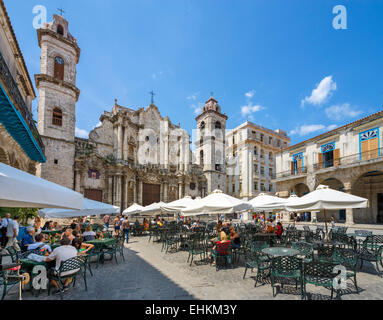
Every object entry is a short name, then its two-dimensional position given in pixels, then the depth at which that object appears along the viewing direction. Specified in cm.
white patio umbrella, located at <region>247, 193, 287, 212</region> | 963
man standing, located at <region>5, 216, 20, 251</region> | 827
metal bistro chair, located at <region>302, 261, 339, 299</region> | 403
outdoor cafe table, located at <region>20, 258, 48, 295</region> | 477
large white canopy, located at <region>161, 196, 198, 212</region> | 1094
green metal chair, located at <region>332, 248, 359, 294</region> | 492
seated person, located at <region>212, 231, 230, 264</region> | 661
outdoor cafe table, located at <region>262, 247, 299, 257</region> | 538
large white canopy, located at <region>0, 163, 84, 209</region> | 255
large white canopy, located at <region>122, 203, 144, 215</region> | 1408
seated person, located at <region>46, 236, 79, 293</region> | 465
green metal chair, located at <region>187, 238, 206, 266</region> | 708
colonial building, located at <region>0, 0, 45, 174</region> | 753
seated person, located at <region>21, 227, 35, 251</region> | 666
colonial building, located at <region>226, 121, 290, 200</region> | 3722
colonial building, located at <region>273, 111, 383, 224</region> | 1786
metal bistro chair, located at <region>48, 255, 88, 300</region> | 447
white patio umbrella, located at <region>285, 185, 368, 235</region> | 630
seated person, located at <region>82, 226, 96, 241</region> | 833
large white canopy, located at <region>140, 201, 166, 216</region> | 1394
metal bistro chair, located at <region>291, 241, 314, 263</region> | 595
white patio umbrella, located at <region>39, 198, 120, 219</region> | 958
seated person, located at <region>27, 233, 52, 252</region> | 558
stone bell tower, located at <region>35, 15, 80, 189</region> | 1919
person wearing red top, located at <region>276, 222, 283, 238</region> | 863
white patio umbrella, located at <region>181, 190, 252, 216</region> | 745
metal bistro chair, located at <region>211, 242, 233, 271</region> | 653
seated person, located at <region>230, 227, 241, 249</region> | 713
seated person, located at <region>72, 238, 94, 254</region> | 624
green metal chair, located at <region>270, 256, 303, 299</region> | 456
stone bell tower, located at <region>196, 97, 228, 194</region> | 3280
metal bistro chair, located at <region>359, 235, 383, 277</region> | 583
